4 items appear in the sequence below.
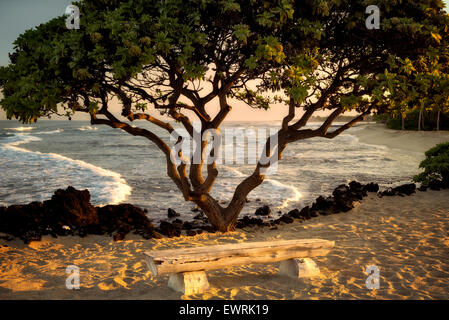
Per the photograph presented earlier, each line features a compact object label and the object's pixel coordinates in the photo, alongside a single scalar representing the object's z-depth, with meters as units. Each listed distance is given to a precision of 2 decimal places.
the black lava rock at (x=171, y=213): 12.48
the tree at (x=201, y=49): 6.29
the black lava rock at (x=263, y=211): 12.79
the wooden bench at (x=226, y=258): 4.93
